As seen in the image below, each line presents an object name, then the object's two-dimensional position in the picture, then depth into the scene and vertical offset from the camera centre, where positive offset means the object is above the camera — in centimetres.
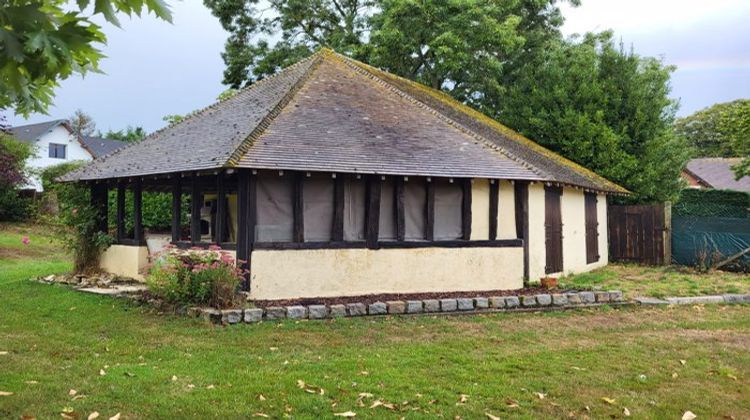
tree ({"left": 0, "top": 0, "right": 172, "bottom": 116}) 305 +98
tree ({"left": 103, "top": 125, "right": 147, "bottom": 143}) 5944 +908
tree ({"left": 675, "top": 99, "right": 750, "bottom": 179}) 4981 +749
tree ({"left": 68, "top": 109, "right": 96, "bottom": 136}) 6589 +1107
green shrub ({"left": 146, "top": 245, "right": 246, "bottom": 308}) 902 -90
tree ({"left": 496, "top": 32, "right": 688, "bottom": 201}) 2009 +350
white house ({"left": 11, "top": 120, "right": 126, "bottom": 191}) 3941 +536
